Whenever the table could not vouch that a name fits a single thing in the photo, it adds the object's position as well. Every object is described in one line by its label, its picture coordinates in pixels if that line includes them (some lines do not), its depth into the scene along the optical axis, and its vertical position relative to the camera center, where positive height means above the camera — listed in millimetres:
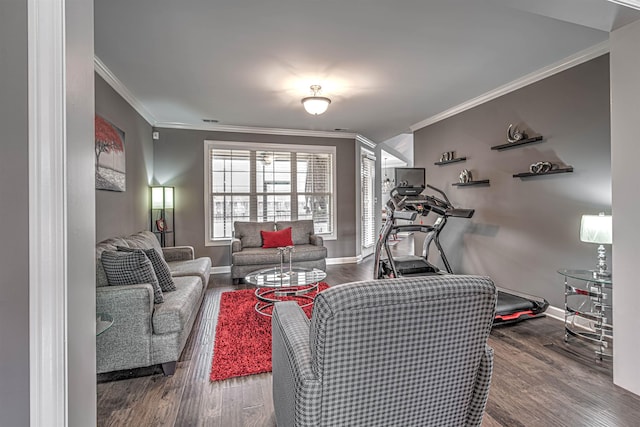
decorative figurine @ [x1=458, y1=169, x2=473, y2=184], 4484 +520
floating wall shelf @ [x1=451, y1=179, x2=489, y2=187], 4206 +413
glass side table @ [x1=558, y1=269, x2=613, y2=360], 2553 -941
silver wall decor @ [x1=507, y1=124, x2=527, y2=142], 3658 +929
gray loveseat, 4832 -602
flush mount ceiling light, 3664 +1306
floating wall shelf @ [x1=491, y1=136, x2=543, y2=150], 3480 +816
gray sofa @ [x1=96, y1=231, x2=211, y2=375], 2141 -821
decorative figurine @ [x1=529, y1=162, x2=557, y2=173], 3340 +490
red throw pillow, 5285 -447
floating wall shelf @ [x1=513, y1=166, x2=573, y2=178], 3168 +428
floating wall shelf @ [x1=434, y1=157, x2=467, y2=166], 4599 +790
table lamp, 2508 -173
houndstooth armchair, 1022 -504
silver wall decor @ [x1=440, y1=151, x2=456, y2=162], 4800 +882
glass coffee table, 3102 -708
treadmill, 4055 -62
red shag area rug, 2337 -1149
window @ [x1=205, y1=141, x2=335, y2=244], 5754 +545
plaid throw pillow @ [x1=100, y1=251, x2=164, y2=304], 2314 -415
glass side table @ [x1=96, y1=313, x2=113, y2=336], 1508 -572
